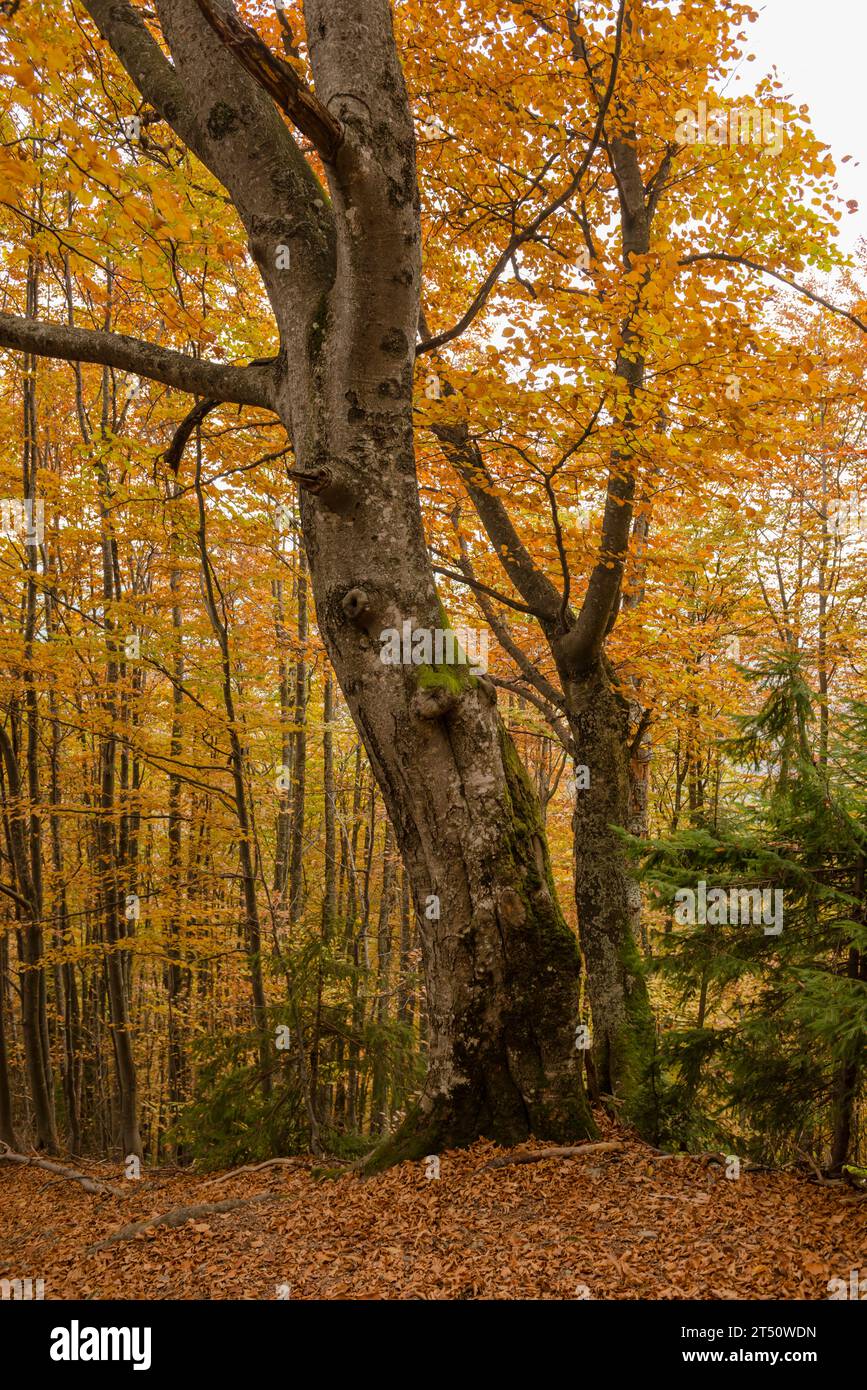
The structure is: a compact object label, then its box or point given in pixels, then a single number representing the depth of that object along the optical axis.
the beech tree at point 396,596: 3.60
